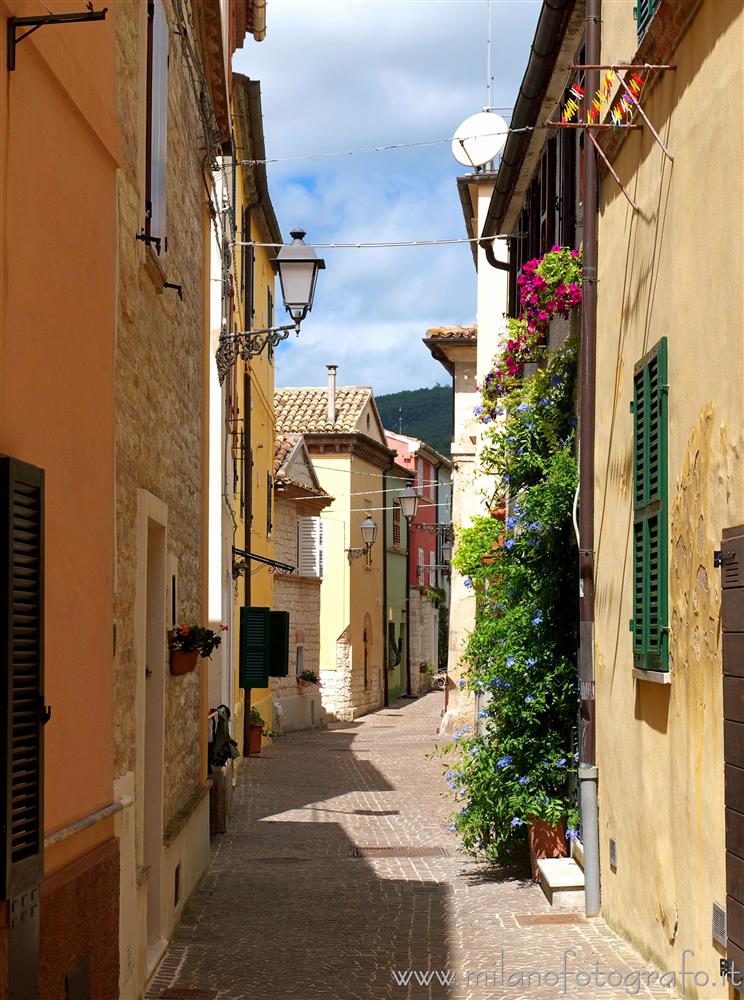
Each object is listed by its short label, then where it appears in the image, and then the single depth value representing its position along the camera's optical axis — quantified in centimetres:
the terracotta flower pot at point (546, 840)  1076
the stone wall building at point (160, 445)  705
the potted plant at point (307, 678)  3212
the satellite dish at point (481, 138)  1661
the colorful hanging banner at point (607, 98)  746
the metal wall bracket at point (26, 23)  463
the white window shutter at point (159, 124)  800
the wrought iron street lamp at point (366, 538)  3978
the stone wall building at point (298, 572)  3091
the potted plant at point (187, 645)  931
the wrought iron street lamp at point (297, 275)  1380
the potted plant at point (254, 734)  2357
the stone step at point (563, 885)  956
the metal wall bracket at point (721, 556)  556
